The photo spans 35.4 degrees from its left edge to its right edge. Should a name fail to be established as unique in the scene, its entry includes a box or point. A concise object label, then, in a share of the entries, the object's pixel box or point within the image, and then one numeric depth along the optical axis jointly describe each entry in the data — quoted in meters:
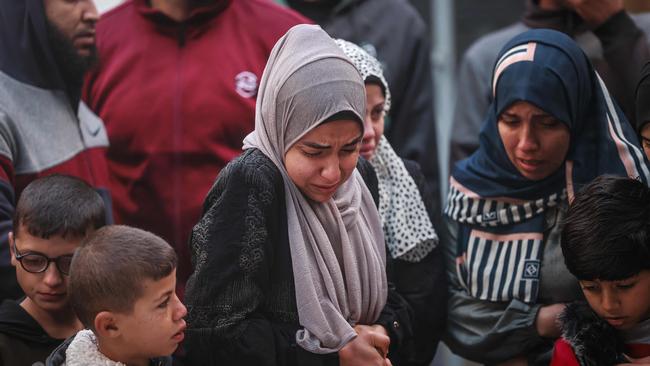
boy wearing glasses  3.33
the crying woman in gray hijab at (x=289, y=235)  2.98
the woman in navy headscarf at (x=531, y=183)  3.39
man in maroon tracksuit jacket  4.02
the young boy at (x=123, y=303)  2.89
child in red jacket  3.08
